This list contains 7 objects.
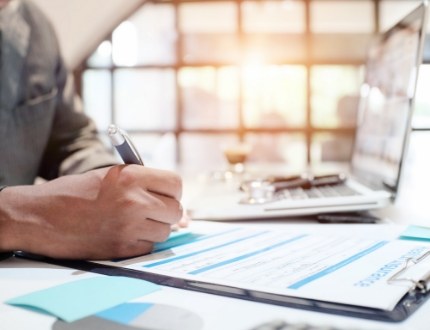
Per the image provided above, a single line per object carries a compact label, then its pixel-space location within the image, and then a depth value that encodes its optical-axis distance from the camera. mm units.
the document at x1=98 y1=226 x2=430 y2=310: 419
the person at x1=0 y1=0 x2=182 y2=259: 562
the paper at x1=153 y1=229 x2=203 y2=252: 623
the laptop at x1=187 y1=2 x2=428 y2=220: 841
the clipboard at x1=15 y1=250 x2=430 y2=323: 372
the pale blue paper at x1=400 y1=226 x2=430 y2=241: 653
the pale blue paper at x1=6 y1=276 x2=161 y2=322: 380
